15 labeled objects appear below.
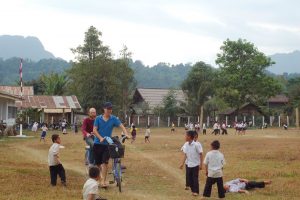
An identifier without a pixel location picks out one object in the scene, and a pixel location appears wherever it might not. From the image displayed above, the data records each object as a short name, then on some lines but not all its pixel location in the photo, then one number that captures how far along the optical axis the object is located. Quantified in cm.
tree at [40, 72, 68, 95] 6662
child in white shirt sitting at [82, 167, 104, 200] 789
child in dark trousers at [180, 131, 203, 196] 1119
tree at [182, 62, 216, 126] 6669
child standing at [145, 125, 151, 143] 3208
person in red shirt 1258
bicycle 1116
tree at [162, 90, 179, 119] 6812
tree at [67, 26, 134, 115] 5897
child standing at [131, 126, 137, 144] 3130
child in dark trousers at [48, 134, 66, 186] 1194
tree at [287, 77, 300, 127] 7362
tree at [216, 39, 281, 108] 7162
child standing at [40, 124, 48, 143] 3092
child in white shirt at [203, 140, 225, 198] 1047
